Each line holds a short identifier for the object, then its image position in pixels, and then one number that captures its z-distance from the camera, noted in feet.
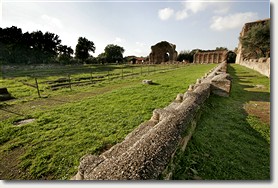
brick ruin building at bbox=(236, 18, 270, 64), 149.49
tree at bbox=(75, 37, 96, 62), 201.26
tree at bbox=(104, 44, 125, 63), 240.22
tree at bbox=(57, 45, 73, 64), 199.00
